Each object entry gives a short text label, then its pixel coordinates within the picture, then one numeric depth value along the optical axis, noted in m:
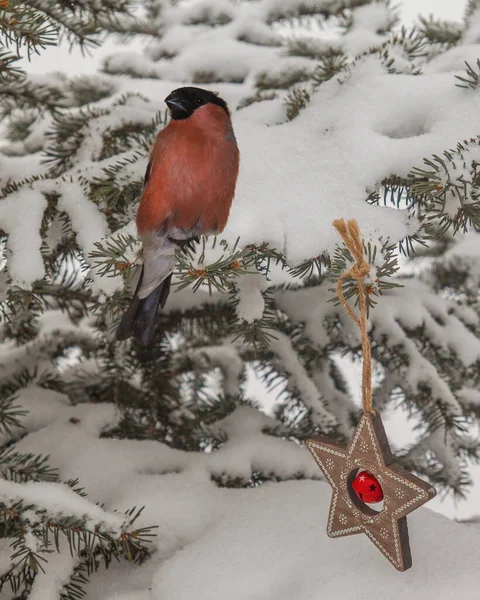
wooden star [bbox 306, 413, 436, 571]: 3.38
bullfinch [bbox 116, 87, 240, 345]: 3.41
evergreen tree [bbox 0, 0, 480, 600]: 3.43
